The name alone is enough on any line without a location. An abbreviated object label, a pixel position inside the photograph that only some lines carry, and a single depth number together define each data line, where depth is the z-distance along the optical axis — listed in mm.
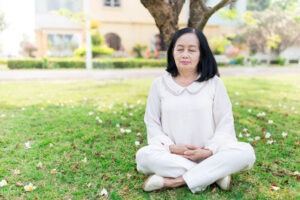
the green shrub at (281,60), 26188
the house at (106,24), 24500
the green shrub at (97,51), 21469
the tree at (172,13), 4539
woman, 2898
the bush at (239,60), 24062
